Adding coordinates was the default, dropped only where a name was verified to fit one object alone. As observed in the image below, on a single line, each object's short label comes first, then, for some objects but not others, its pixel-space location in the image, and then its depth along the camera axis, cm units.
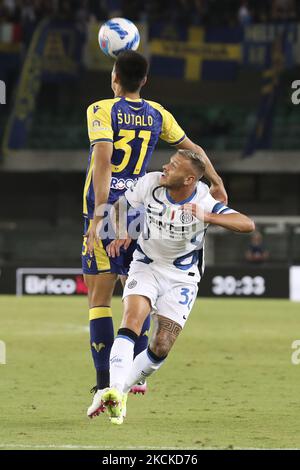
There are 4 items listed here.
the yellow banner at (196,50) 6237
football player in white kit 1415
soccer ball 1597
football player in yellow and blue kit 1487
